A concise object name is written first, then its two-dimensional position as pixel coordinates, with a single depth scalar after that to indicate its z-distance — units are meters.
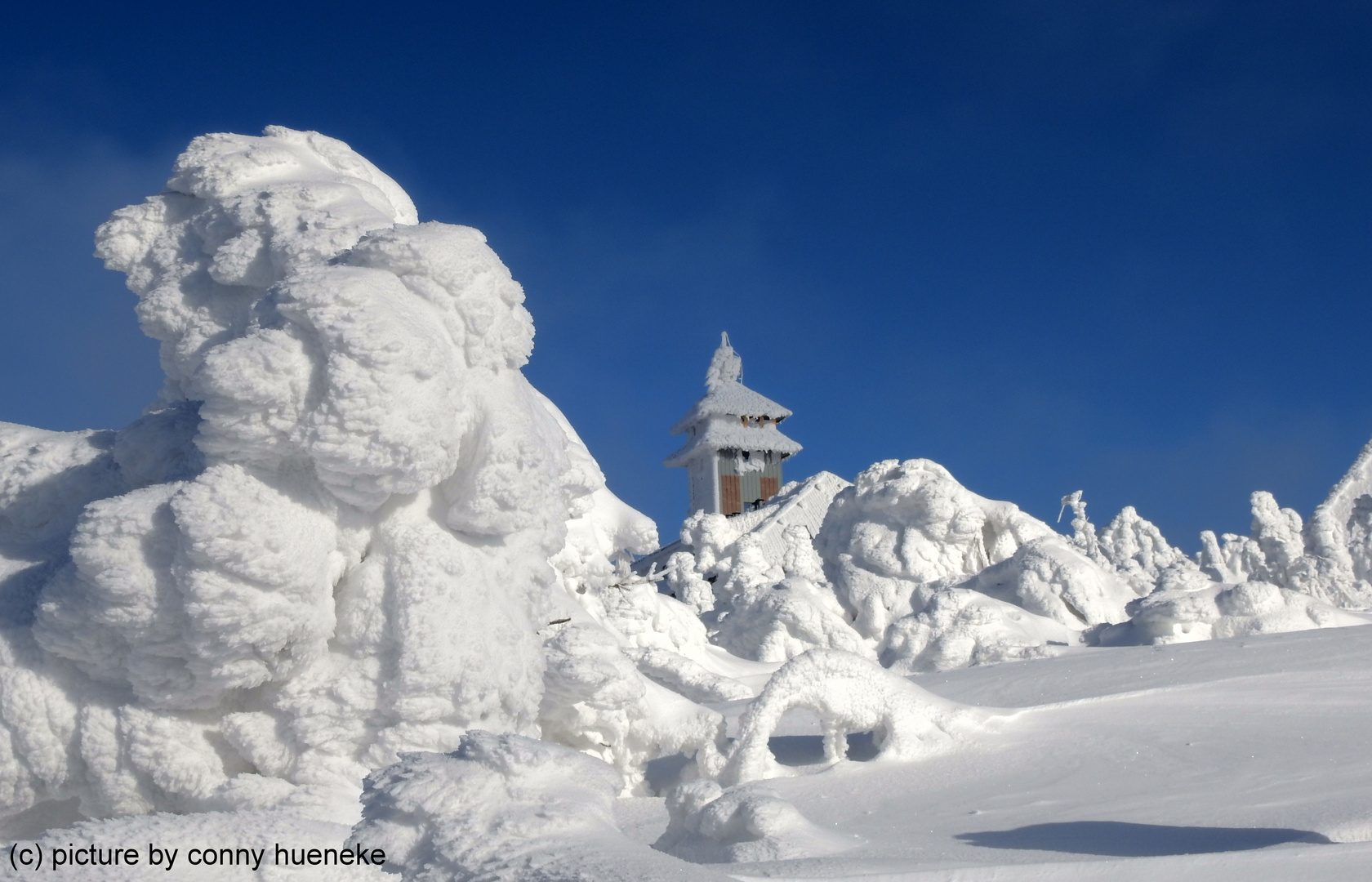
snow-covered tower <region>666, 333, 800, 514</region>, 34.16
